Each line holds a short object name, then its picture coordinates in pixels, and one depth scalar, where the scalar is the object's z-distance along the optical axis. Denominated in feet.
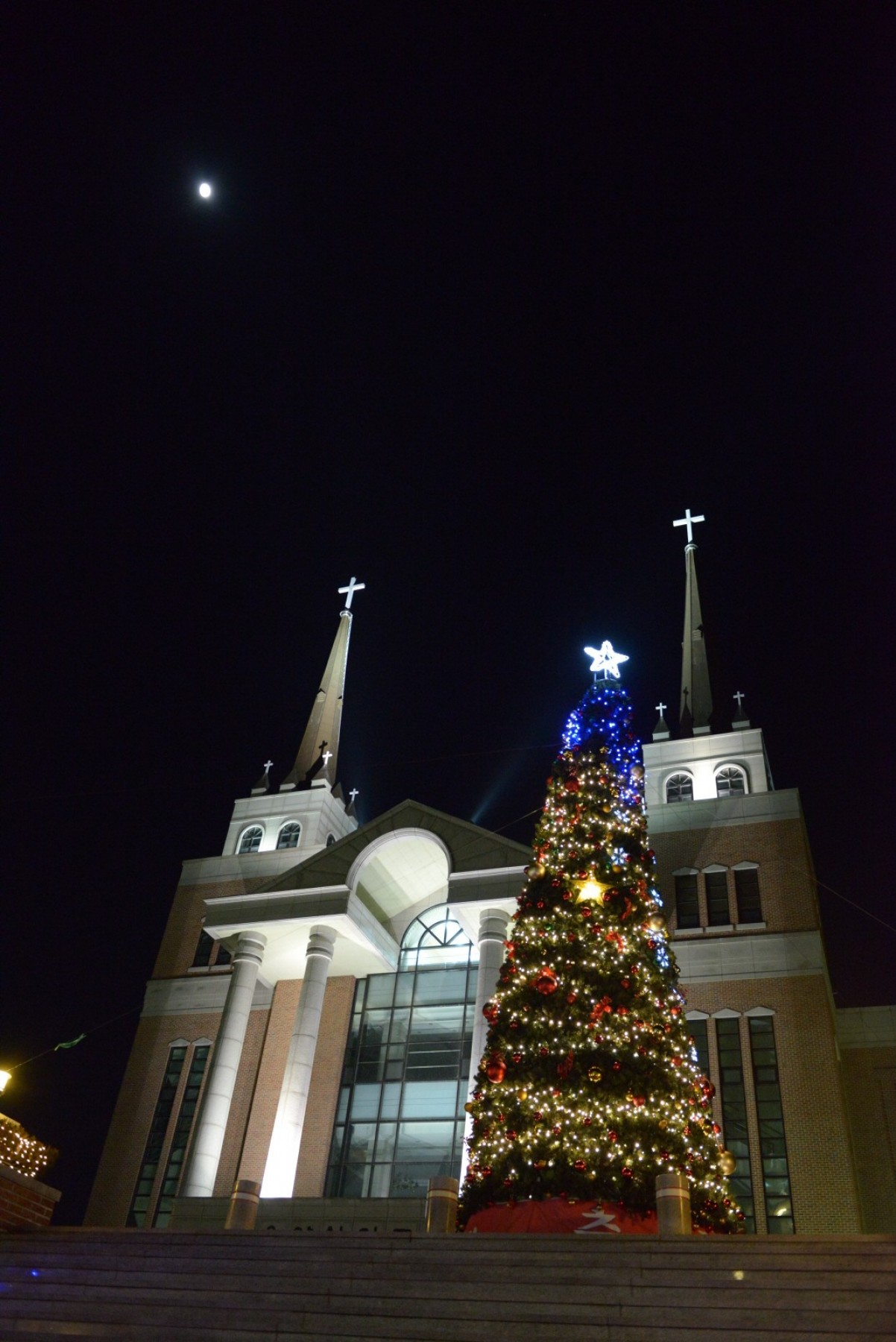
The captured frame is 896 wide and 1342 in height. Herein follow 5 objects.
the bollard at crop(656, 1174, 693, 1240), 45.19
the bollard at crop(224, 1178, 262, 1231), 55.31
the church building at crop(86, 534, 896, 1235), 80.07
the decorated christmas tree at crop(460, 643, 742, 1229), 52.65
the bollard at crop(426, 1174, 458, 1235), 50.96
